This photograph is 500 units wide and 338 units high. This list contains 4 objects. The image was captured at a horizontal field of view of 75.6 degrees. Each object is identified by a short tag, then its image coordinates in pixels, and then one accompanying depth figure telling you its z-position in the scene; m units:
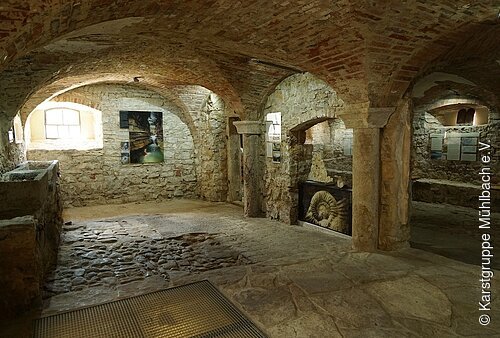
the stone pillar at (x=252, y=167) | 7.14
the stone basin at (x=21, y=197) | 3.84
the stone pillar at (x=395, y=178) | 4.45
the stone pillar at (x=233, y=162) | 8.88
